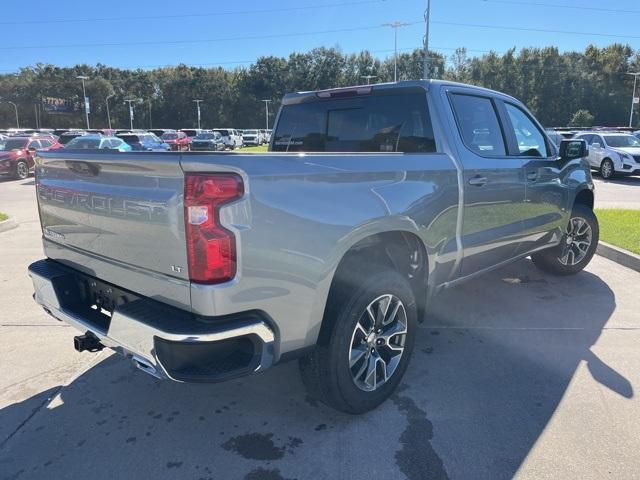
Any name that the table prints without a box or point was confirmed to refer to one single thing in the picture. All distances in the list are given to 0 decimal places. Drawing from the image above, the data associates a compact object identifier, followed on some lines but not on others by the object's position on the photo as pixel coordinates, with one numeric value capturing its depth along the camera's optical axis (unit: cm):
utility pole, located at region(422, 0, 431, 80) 3742
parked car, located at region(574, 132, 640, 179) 1758
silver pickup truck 217
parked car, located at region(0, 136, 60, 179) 1885
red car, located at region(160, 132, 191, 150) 3316
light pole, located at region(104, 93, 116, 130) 8938
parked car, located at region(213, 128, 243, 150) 4509
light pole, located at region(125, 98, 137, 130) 8629
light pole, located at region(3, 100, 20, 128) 8412
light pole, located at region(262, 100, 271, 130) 8998
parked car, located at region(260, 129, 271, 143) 5774
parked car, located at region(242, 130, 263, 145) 5456
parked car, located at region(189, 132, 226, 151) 3421
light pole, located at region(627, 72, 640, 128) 6068
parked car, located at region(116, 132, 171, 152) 2493
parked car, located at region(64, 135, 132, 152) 1814
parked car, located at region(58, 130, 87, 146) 2264
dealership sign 8631
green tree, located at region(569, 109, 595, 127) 6162
